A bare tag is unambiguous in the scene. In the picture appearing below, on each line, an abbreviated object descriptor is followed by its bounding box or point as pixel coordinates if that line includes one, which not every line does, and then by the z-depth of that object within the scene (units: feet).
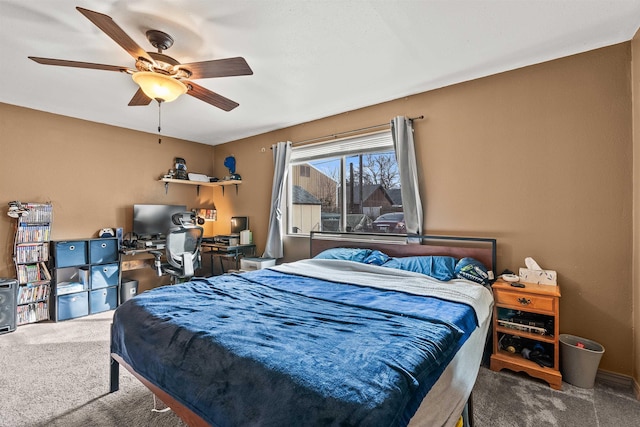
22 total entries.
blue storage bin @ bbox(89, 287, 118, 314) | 12.41
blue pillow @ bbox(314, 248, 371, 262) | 10.62
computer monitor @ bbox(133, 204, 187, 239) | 14.23
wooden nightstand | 7.09
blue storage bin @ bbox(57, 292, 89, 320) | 11.59
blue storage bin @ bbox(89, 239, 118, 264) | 12.34
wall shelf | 15.53
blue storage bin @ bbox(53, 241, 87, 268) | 11.51
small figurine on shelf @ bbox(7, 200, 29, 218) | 10.85
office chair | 12.31
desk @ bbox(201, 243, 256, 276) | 14.84
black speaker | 10.18
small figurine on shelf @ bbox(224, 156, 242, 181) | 16.72
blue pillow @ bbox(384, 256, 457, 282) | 8.61
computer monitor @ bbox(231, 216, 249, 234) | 15.89
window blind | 11.41
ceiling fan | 6.30
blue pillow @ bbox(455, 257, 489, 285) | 8.08
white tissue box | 7.72
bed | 3.44
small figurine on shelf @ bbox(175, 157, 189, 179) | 15.65
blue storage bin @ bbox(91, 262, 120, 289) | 12.41
